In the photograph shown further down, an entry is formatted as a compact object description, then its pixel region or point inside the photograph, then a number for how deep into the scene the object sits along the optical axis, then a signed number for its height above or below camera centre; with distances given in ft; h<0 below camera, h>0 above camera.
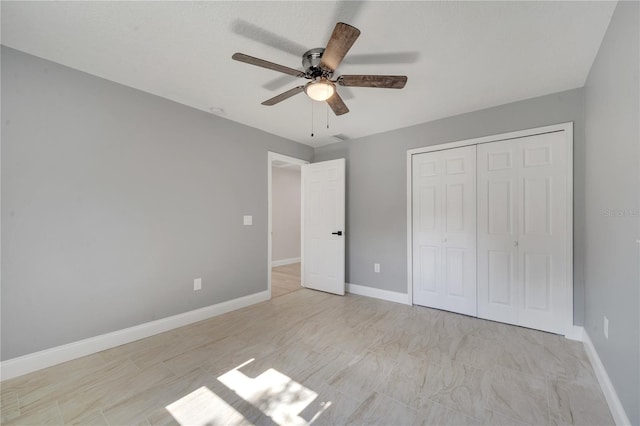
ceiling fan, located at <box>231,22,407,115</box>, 5.39 +3.26
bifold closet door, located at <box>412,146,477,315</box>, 10.18 -0.59
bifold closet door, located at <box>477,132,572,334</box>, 8.55 -0.61
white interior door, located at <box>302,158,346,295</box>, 13.06 -0.58
